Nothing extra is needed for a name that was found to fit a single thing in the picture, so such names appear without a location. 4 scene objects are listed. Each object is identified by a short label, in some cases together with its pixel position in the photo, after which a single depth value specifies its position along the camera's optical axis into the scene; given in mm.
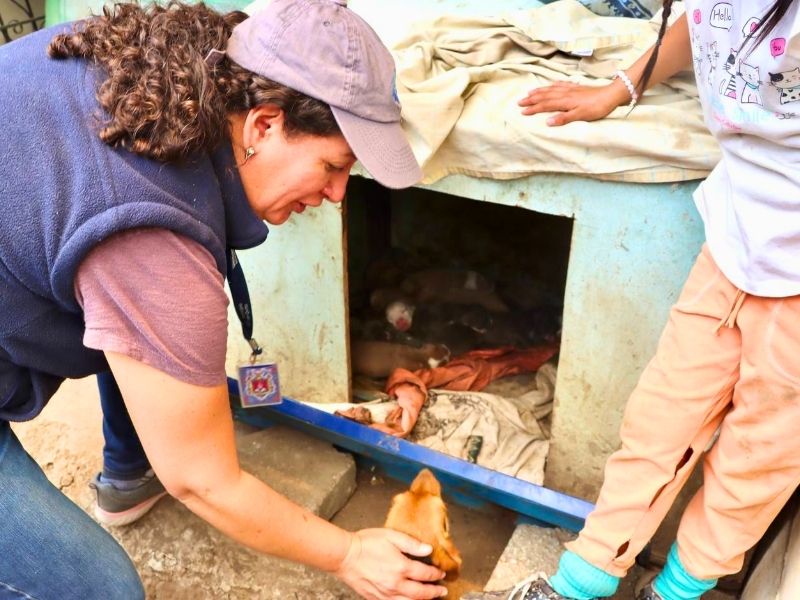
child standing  1328
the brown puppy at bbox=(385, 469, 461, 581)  1481
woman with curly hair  1109
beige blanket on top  1784
